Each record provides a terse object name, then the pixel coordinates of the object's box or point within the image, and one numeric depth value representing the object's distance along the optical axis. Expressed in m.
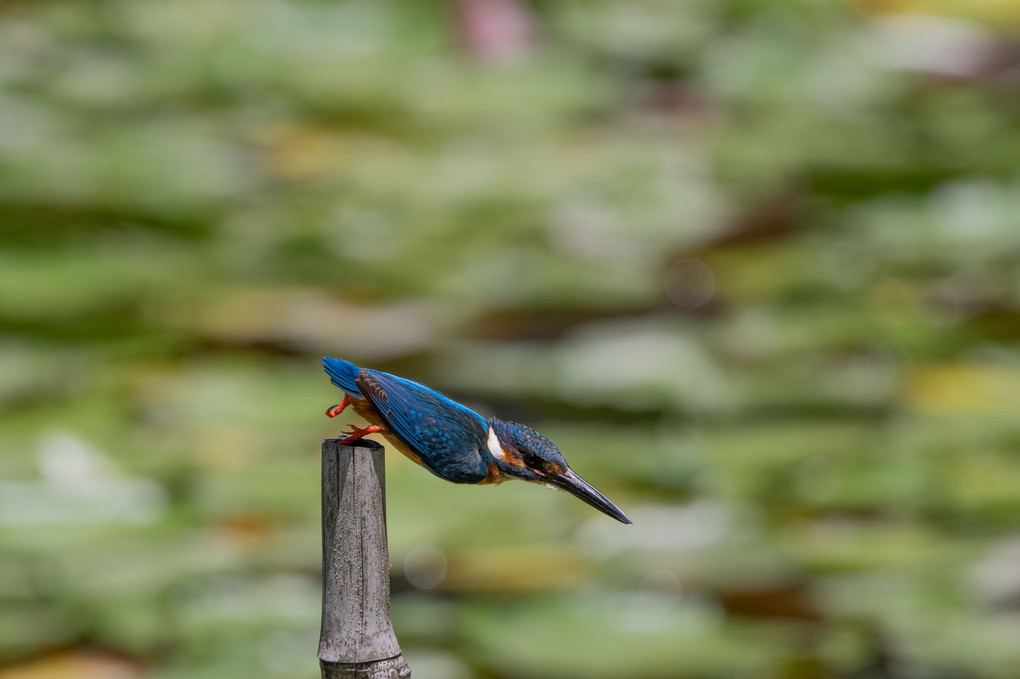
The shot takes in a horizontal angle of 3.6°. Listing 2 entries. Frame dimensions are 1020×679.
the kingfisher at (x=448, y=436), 7.86
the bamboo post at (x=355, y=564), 7.85
